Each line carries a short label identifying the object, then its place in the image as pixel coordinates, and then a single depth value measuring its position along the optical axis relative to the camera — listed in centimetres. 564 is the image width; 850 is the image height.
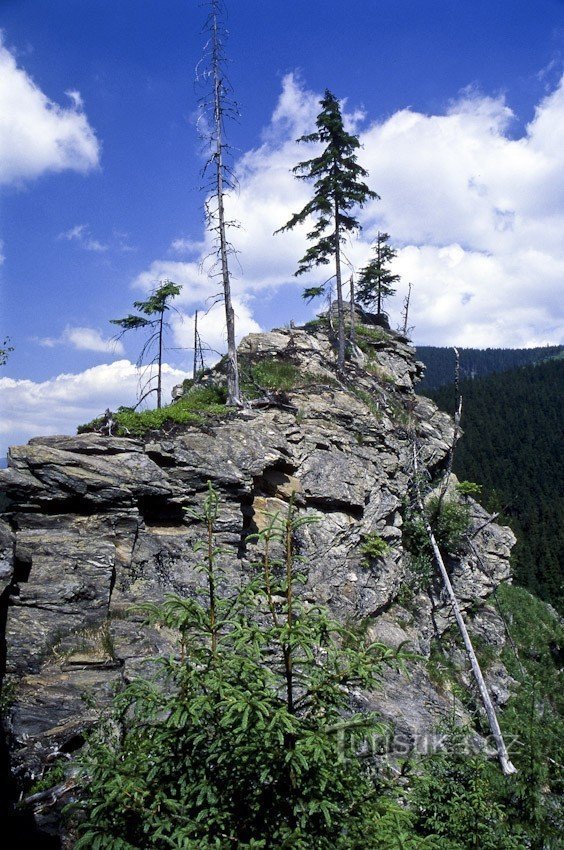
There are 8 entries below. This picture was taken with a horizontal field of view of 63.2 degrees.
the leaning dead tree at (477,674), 1470
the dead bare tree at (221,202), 1892
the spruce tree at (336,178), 2391
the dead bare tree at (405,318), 3398
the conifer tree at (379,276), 3750
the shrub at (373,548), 1689
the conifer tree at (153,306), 2359
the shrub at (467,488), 2355
